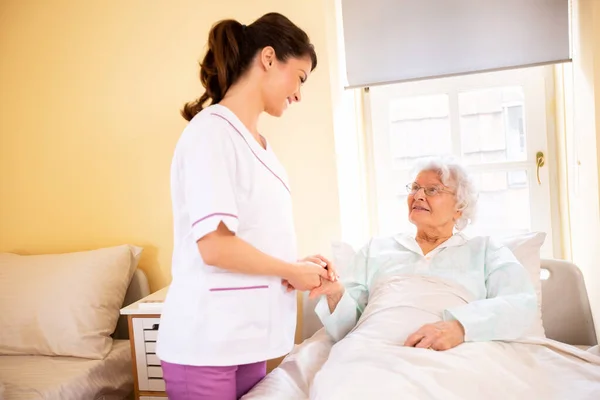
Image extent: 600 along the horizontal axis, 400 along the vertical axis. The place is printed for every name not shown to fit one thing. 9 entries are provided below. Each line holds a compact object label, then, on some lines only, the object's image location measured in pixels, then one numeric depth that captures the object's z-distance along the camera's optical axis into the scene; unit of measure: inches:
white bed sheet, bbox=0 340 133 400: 75.1
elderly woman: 61.6
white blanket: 49.4
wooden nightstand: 81.3
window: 95.8
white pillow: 76.0
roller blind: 85.2
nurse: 45.9
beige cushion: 87.5
